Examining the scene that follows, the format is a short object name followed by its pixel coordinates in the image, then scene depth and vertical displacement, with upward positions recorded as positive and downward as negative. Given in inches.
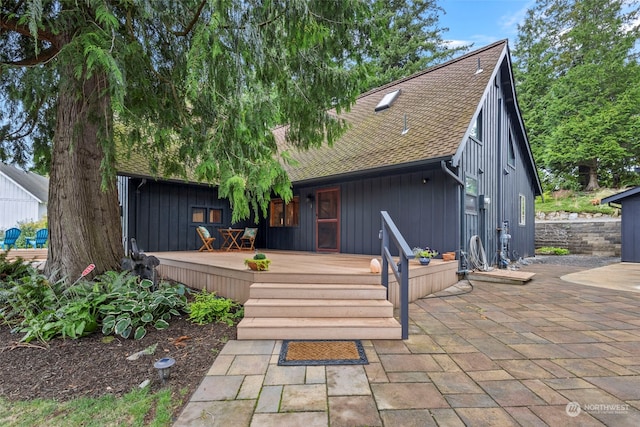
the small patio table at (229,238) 311.0 -19.7
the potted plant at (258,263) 151.0 -22.4
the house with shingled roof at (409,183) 231.5 +33.2
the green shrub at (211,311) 133.5 -42.3
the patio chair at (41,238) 377.7 -22.8
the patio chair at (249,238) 313.0 -19.7
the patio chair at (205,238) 292.2 -18.2
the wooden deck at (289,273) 145.3 -30.0
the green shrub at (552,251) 499.8 -55.6
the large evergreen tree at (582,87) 621.0 +294.3
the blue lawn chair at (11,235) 354.6 -17.5
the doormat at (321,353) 96.3 -46.7
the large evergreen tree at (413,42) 653.9 +396.3
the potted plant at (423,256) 186.4 -24.2
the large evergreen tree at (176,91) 108.3 +58.6
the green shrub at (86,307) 112.1 -36.3
